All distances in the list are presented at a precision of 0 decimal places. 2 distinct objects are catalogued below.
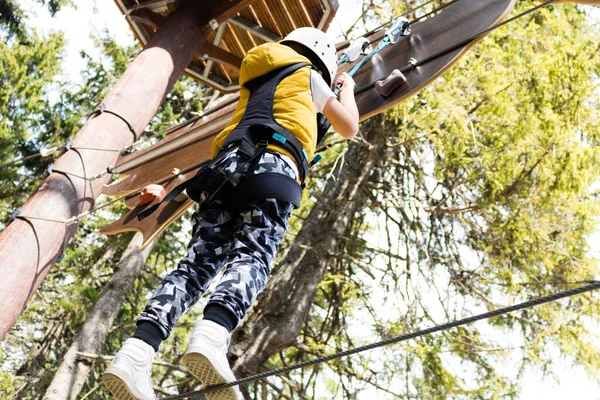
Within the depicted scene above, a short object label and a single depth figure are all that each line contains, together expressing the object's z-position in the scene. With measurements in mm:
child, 2365
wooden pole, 3885
